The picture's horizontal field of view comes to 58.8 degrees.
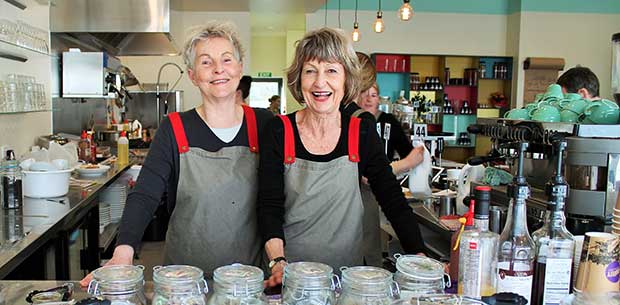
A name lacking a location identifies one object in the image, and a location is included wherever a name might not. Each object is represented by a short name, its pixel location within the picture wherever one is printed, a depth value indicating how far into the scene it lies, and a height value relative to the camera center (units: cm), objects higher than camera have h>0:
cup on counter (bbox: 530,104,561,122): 178 +2
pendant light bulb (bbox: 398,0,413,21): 559 +108
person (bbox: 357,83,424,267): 211 -21
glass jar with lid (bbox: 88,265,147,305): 102 -33
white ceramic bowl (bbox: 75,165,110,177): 404 -46
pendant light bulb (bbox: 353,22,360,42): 731 +110
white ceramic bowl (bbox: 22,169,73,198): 308 -43
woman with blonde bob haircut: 166 -17
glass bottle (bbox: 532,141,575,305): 116 -28
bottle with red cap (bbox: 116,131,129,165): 492 -38
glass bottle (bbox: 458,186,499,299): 116 -30
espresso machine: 150 -14
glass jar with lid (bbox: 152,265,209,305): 102 -33
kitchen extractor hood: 505 +86
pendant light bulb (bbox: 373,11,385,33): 643 +107
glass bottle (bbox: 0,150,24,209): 277 -39
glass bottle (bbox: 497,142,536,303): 115 -27
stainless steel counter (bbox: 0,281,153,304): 117 -42
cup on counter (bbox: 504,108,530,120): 196 +2
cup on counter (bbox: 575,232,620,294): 113 -29
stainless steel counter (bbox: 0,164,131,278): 205 -53
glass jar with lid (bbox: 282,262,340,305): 104 -33
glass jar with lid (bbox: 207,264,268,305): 102 -33
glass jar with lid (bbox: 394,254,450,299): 108 -32
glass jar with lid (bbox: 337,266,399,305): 103 -33
